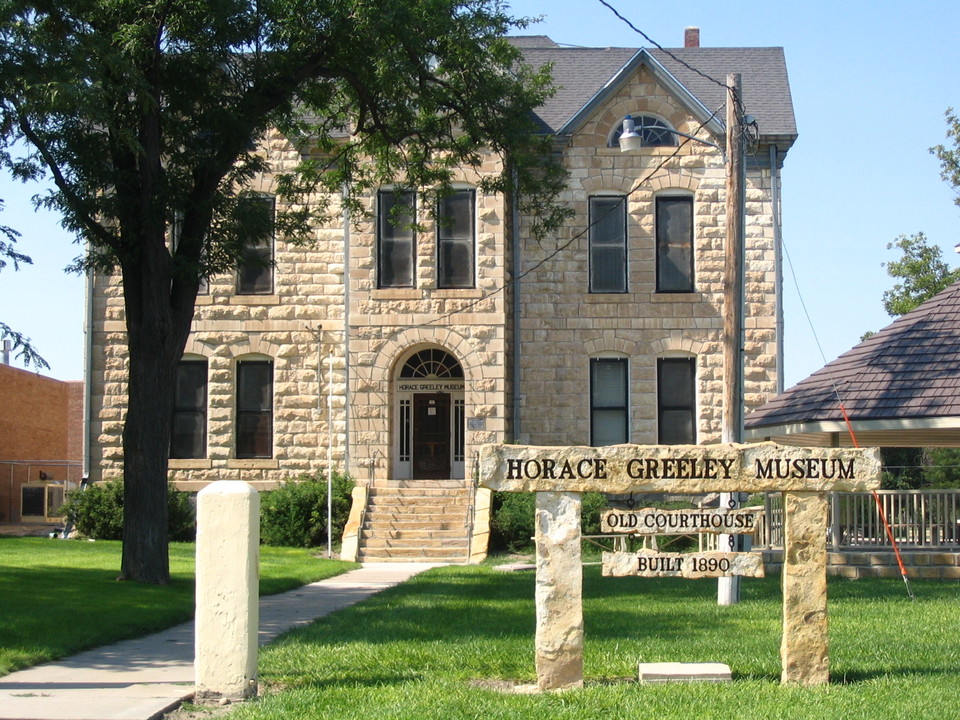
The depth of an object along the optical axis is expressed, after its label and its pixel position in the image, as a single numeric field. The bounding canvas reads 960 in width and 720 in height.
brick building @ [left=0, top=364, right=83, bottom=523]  38.94
